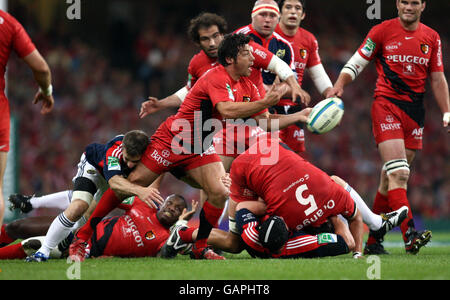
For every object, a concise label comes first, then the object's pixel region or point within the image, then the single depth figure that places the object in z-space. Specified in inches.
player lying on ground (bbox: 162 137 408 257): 475.5
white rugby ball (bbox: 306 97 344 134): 462.6
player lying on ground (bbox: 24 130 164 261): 475.5
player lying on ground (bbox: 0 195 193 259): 526.3
